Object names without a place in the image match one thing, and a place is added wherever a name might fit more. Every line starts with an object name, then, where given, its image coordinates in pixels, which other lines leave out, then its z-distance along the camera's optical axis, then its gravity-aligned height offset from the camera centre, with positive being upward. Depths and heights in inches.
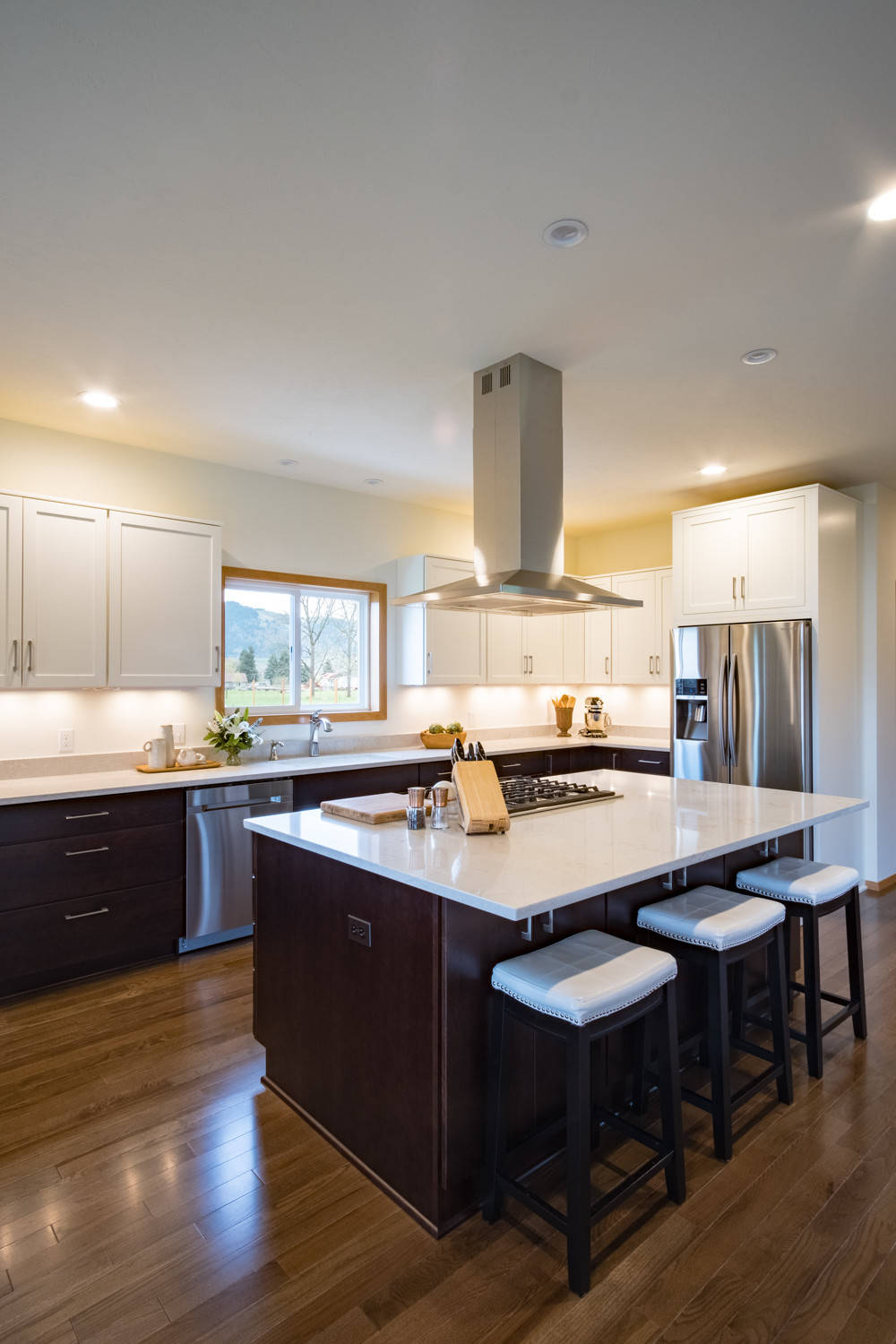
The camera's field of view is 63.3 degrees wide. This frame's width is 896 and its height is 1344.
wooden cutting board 97.6 -17.1
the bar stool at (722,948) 82.6 -31.9
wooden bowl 202.2 -15.2
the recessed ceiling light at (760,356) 114.1 +52.3
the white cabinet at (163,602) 147.3 +18.1
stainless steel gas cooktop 109.0 -17.5
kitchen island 72.0 -29.4
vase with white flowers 163.2 -10.7
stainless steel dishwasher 145.8 -34.8
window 181.3 +10.8
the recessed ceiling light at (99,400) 129.9 +52.7
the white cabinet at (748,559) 173.6 +31.7
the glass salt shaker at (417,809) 94.7 -16.3
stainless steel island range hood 113.6 +31.1
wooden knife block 91.3 -14.5
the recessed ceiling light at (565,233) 82.0 +52.0
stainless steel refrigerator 169.9 -4.8
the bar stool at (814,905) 100.0 -31.8
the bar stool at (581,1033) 65.1 -33.4
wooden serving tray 153.7 -17.3
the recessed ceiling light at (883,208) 77.3 +51.5
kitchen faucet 186.1 -9.8
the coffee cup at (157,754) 153.8 -14.1
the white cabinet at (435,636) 201.3 +14.1
